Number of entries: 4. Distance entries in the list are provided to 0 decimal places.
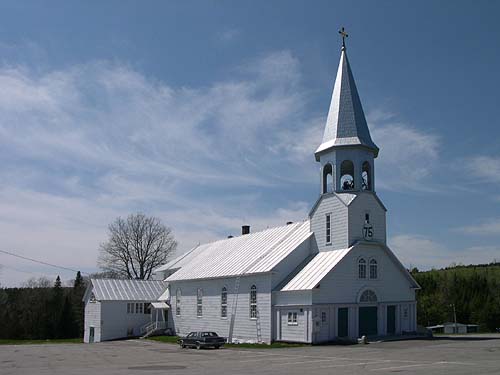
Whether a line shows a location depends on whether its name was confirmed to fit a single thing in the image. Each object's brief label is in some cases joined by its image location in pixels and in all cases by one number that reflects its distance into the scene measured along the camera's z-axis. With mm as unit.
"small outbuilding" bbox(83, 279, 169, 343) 58906
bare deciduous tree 80000
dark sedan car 39688
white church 39688
